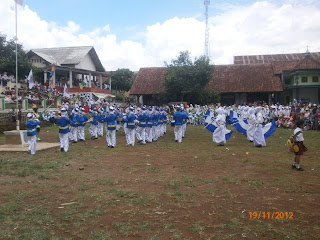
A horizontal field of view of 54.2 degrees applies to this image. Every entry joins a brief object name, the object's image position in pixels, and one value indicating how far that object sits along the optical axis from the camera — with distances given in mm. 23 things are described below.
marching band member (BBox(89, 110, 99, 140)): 16406
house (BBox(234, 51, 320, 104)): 31453
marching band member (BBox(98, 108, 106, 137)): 15998
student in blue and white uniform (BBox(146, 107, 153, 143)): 14968
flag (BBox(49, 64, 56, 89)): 22406
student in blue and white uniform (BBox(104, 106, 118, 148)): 13205
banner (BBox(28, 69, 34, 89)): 19670
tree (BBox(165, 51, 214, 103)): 31625
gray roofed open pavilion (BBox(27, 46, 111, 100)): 35719
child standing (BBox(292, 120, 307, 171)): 8562
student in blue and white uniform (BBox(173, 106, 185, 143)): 15258
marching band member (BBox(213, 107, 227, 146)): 13961
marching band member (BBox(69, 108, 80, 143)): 15328
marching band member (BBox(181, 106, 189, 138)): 15432
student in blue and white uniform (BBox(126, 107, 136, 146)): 13562
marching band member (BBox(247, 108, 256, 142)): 14039
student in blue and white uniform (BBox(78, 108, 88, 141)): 15512
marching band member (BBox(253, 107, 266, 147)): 13445
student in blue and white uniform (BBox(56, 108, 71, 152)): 12102
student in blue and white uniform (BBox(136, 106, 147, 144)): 14586
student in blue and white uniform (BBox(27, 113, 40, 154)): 11555
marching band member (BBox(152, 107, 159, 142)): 15803
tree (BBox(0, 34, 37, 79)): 30359
